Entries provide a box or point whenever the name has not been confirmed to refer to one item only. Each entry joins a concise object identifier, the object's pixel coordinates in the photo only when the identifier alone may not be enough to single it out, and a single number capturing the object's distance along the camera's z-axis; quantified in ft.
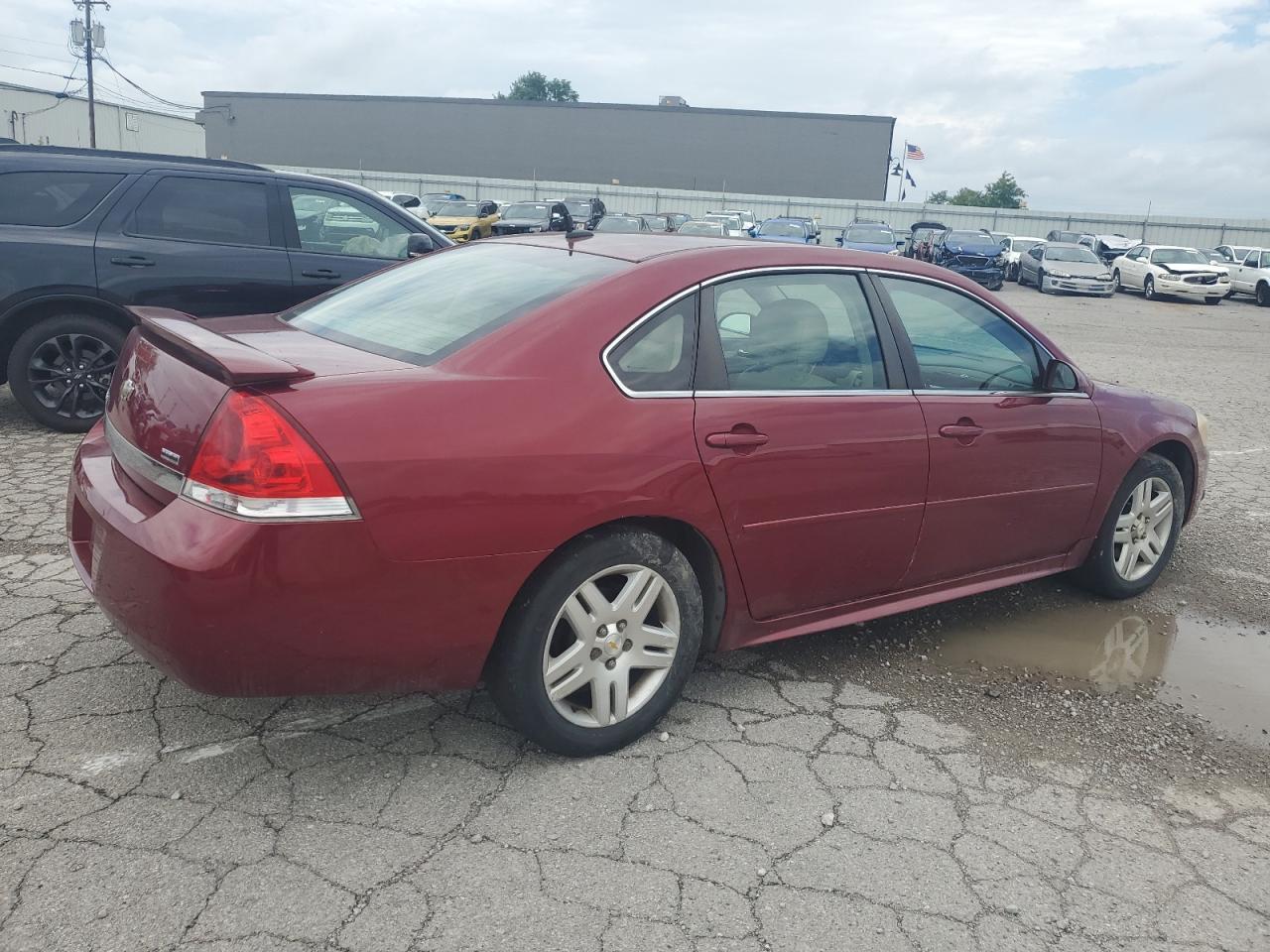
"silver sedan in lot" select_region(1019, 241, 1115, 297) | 87.51
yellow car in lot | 80.18
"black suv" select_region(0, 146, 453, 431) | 20.02
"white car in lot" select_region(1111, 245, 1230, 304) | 88.99
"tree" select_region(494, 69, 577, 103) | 324.39
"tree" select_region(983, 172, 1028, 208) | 244.83
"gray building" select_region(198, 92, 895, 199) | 204.44
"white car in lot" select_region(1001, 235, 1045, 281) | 103.81
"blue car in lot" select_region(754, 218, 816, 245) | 86.17
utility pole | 157.38
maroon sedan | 8.20
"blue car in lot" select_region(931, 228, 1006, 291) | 89.04
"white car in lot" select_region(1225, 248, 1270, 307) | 91.66
